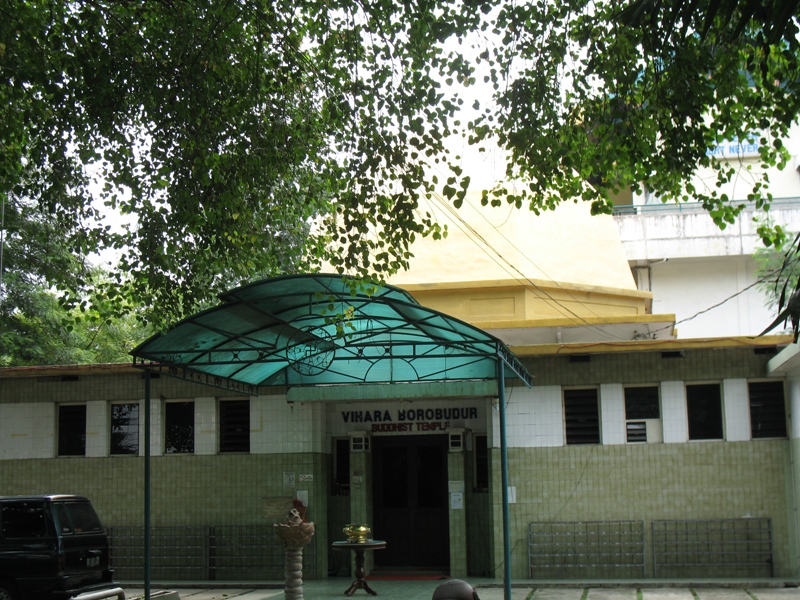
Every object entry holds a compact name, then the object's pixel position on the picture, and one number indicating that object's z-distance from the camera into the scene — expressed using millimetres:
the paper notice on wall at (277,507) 18922
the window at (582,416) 18250
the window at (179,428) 19766
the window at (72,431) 20109
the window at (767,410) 17609
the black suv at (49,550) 13500
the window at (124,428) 19984
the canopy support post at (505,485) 12648
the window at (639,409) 18047
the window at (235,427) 19547
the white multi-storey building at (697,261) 30891
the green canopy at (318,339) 12766
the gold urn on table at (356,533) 15883
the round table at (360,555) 15672
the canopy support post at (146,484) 13912
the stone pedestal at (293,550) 14141
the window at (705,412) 17875
